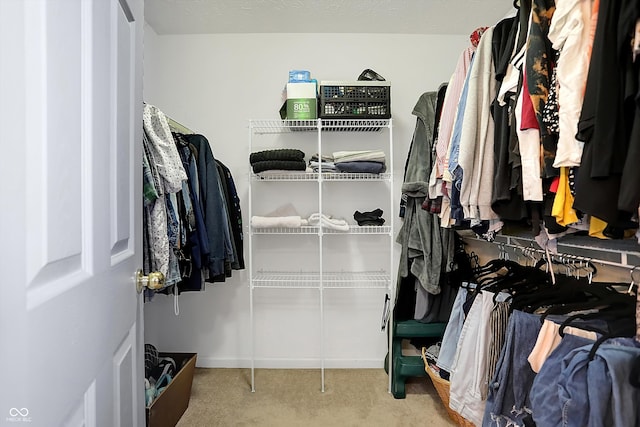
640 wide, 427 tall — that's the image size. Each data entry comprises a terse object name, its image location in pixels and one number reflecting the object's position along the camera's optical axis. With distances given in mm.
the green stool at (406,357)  2150
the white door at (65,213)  459
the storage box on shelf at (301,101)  2240
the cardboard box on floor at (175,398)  1574
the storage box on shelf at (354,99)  2270
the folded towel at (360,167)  2279
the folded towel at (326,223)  2324
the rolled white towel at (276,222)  2293
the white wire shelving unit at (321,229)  2318
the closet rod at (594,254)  1119
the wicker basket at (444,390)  1814
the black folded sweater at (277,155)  2240
